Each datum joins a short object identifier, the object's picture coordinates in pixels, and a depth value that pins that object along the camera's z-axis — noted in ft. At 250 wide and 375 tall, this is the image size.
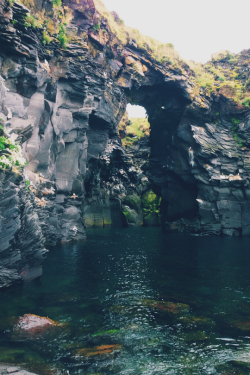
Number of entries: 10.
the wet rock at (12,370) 23.81
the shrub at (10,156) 47.67
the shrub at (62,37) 108.88
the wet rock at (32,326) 32.48
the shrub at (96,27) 126.04
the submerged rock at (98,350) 29.38
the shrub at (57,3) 105.60
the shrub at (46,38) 99.91
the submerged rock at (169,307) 41.75
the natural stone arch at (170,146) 167.02
